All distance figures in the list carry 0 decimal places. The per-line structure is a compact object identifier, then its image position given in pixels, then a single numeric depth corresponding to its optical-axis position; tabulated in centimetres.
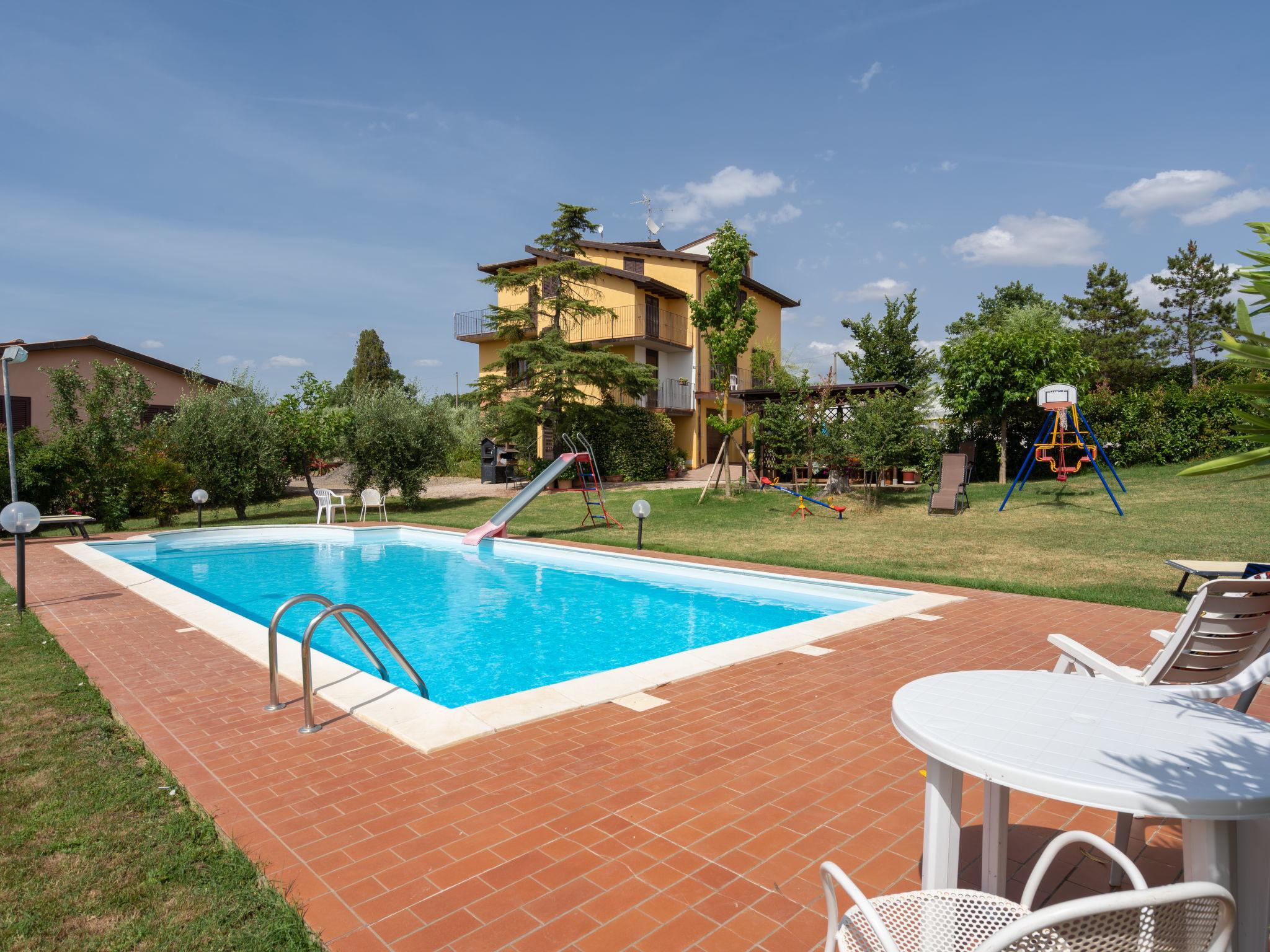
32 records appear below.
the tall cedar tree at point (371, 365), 4859
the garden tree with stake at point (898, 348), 3403
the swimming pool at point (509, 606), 642
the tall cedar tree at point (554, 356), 2331
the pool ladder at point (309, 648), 424
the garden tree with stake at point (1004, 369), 2106
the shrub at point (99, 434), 1600
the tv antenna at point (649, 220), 3390
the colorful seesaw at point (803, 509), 1694
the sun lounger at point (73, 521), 1270
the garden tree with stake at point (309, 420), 2169
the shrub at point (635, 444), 2695
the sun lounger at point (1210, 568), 742
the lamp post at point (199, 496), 1556
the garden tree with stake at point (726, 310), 1872
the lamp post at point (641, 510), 1221
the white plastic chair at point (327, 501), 1700
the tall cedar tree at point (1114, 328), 3653
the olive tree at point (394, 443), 1977
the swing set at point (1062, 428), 1577
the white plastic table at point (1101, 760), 172
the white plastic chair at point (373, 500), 1769
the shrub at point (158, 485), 1733
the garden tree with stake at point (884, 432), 1659
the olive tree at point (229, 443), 1822
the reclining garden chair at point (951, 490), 1647
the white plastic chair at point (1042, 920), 123
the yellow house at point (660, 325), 2938
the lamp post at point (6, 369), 1234
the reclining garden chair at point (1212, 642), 338
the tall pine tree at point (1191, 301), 3747
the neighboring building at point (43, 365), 2480
